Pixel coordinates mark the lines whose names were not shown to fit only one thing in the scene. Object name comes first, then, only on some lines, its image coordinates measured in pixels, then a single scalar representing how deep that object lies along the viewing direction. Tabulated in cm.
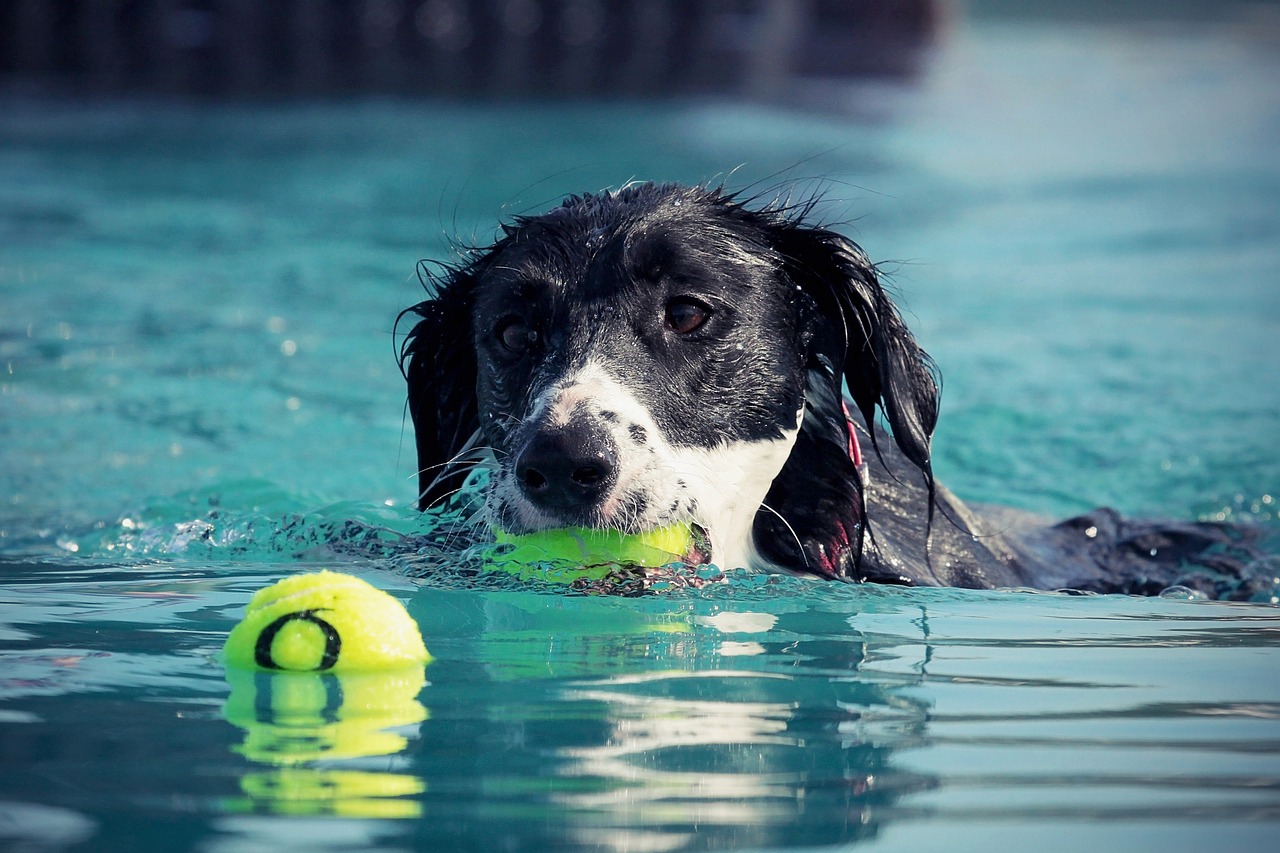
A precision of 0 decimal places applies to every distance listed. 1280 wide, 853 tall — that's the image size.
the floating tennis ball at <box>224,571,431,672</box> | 573
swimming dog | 685
